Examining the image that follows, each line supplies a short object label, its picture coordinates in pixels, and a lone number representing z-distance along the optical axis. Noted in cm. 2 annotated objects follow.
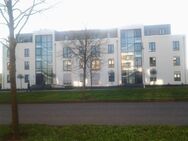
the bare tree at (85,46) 1892
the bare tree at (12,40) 548
